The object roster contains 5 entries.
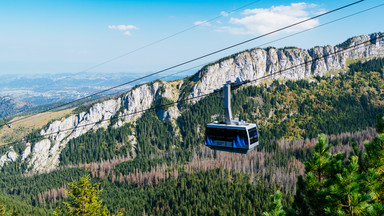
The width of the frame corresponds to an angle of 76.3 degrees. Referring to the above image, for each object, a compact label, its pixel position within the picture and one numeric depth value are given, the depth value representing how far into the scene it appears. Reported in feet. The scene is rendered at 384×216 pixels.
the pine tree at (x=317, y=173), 46.47
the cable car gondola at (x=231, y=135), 74.28
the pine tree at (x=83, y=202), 86.94
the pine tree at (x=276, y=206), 43.98
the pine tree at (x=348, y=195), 37.68
